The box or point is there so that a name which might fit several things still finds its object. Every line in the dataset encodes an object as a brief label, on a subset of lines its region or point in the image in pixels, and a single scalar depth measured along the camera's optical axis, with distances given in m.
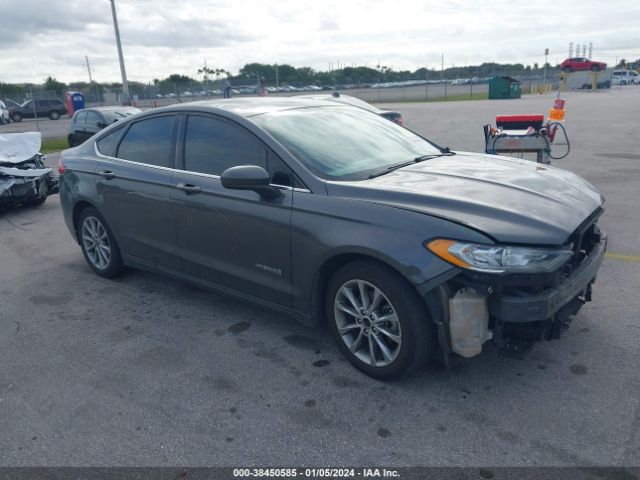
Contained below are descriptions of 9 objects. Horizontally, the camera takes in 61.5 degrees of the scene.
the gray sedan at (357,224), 2.88
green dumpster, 41.00
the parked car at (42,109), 37.59
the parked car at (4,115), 34.97
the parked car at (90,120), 15.95
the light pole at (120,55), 27.72
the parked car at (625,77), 66.50
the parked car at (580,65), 65.81
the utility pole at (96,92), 45.88
